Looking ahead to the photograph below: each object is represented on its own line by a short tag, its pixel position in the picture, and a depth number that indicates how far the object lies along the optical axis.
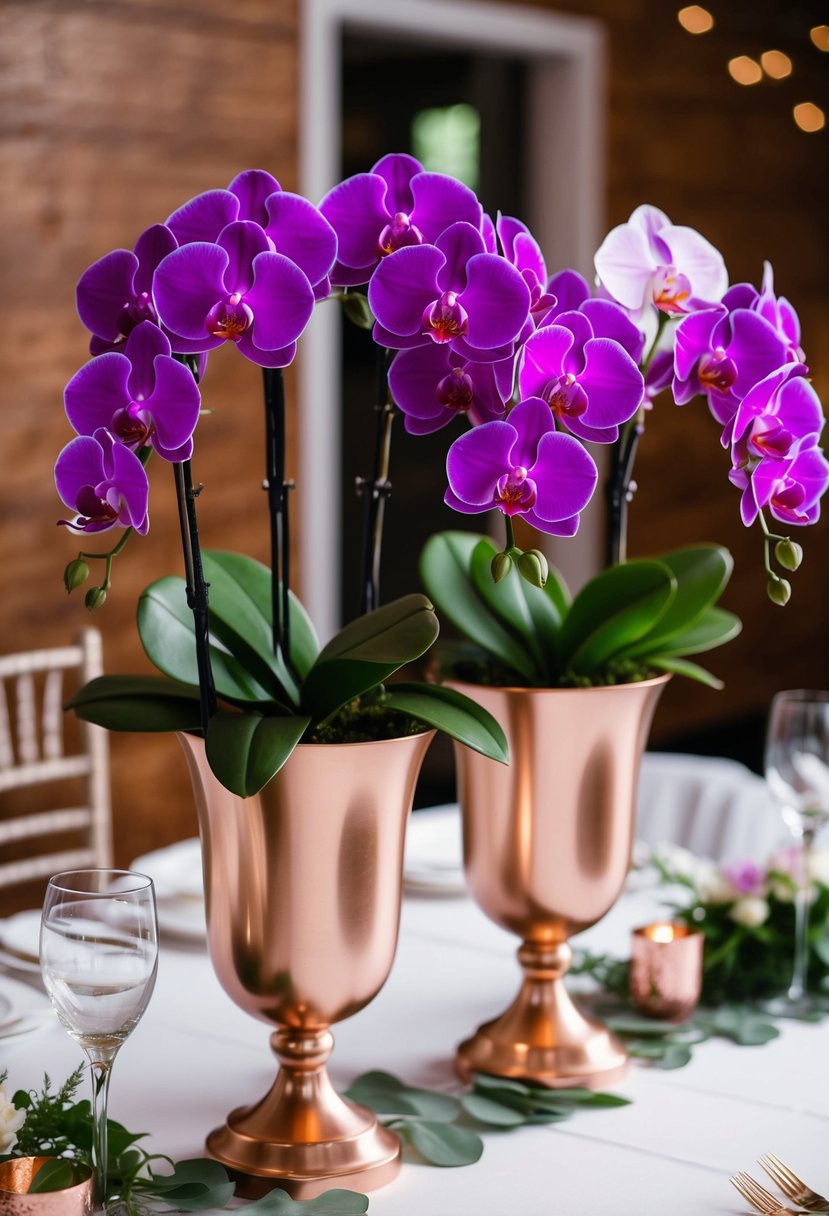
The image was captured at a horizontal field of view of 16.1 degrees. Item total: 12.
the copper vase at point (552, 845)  2.04
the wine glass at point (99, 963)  1.74
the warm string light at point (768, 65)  7.48
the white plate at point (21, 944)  2.28
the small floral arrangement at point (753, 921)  2.25
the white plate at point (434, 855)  2.50
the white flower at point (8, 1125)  1.80
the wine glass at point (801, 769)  2.24
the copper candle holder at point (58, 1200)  1.70
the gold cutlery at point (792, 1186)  1.84
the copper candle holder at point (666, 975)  2.15
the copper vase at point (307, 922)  1.85
